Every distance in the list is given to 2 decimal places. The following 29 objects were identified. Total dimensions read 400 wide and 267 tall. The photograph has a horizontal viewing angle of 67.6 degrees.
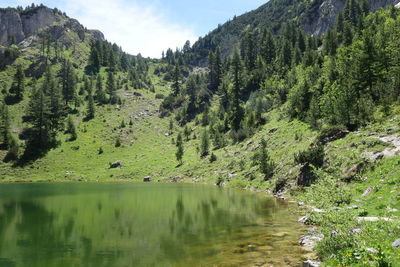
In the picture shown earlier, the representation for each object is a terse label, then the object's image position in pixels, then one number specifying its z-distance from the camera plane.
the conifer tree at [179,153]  95.89
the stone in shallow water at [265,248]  19.40
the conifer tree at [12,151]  108.00
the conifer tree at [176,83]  170.01
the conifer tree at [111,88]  153.75
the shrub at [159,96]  174.05
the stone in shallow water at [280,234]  22.50
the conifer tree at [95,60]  193.12
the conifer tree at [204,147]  95.44
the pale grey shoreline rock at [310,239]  19.15
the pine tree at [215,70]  165.62
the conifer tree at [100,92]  151.88
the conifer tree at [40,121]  117.01
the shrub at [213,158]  85.52
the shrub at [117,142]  121.91
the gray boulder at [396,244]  12.28
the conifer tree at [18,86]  142.68
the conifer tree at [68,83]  147.62
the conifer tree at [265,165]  53.88
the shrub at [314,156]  40.46
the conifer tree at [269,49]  147.12
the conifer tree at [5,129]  111.62
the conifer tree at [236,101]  106.50
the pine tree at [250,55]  153.12
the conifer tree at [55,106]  126.62
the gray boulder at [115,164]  105.88
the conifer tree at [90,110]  138.50
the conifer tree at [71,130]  122.19
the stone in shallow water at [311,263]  13.88
